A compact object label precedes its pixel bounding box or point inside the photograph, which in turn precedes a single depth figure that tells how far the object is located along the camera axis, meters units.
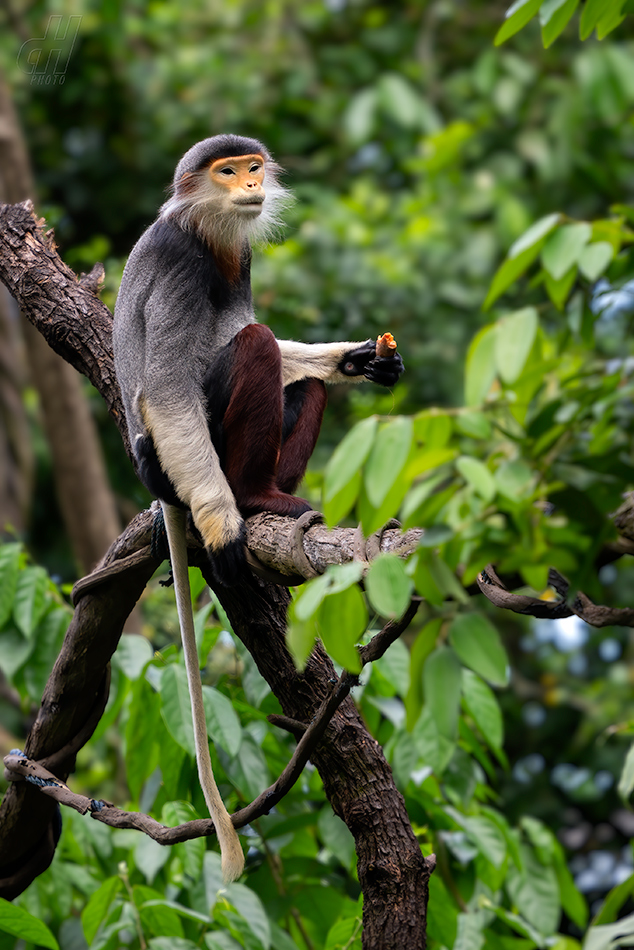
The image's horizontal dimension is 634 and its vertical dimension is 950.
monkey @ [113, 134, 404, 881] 15.16
